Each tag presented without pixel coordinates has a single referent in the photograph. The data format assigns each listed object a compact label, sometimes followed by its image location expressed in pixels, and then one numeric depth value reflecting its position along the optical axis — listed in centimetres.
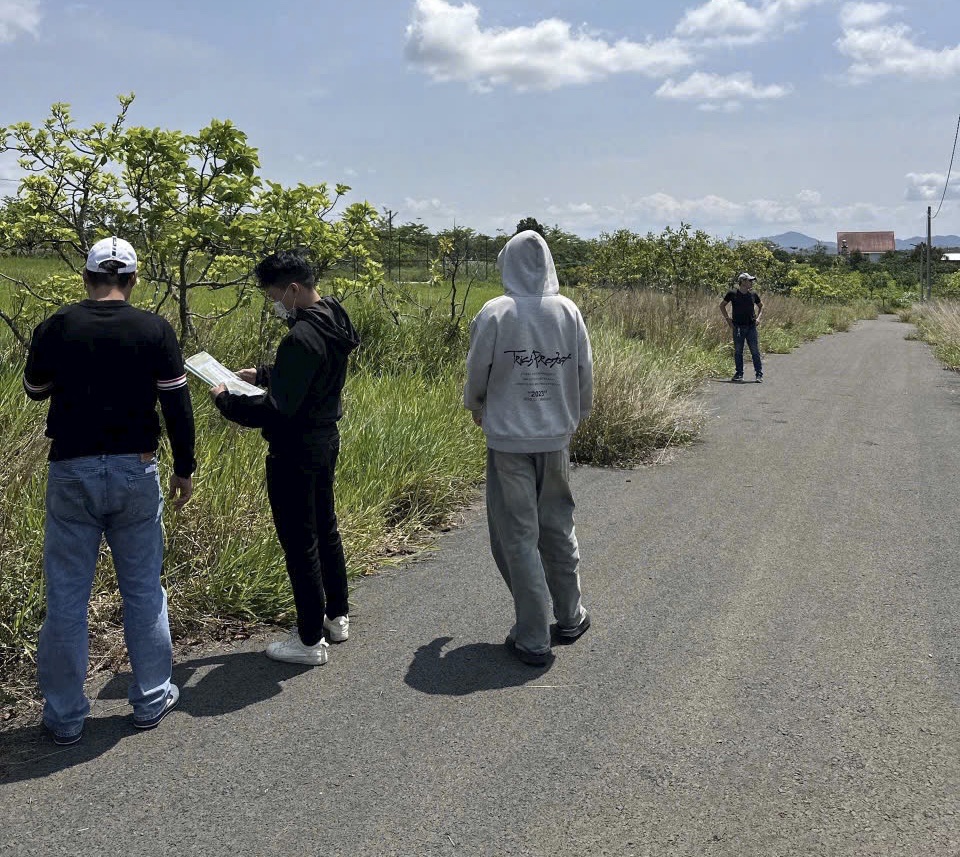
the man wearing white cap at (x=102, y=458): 325
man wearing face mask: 370
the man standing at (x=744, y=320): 1540
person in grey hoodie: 405
